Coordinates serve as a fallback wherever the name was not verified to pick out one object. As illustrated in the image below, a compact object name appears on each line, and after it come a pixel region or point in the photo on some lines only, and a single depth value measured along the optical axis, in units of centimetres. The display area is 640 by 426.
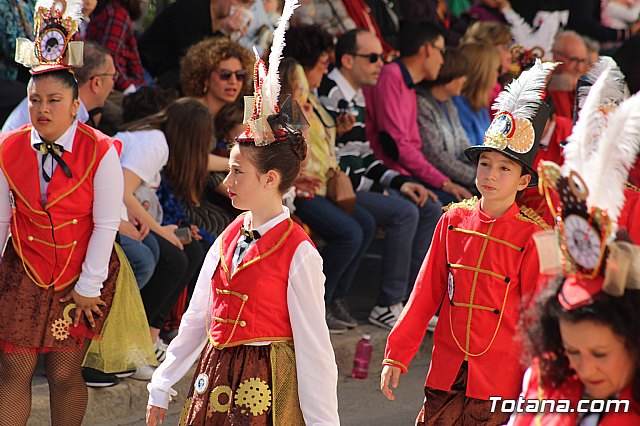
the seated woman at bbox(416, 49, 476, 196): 1611
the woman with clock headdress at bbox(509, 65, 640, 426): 510
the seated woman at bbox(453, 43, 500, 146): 1681
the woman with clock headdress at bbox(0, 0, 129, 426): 931
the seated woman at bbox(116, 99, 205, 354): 1195
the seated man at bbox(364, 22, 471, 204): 1563
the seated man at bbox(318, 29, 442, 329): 1486
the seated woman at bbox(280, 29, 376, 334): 1420
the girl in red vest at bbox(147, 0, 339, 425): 755
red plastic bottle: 1353
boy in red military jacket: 842
